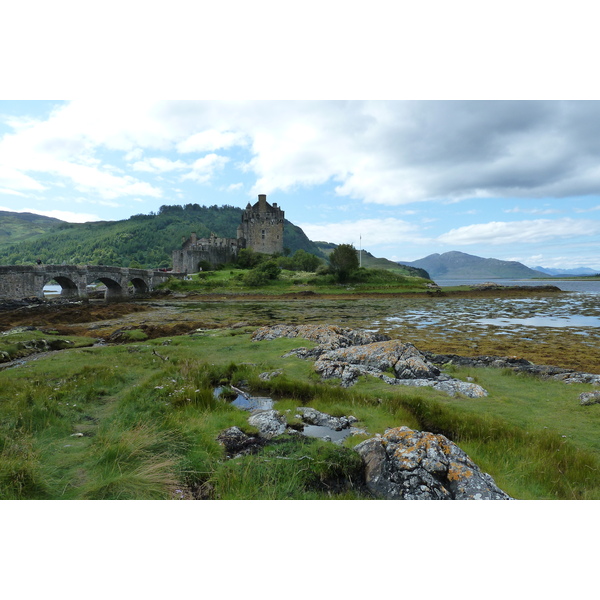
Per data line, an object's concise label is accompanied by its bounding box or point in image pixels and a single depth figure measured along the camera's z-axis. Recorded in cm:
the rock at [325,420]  751
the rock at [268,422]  698
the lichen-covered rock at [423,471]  478
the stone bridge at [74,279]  4406
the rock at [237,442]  621
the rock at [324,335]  1548
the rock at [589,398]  834
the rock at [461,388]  939
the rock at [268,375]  1097
